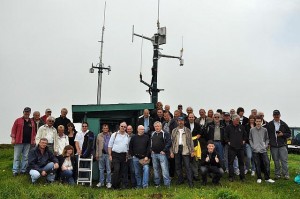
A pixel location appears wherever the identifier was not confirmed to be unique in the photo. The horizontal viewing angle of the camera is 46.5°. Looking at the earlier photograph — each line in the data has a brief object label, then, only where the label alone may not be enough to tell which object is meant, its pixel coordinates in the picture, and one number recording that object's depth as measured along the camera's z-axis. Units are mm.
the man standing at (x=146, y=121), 11789
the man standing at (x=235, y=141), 11273
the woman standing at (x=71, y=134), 11727
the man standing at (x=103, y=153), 11281
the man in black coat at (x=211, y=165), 10578
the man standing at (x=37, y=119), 12148
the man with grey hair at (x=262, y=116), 11983
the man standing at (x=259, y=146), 11211
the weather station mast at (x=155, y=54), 16891
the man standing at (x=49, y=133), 11336
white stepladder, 11242
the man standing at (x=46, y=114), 12523
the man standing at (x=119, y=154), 10891
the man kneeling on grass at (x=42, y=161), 10578
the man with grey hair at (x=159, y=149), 10719
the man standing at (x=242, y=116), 12281
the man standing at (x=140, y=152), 10859
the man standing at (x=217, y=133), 11547
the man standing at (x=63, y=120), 12064
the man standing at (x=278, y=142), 11570
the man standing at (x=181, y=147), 10766
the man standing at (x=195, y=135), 11234
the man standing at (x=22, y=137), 11539
